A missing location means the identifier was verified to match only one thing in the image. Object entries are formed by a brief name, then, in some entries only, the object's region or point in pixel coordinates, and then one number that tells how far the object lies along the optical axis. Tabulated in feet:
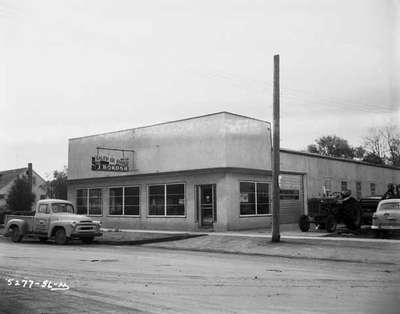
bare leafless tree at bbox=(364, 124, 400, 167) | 149.38
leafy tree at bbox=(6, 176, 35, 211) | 140.87
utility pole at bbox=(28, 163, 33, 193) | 128.21
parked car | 62.03
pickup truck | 70.79
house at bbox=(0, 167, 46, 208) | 224.25
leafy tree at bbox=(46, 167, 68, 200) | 194.78
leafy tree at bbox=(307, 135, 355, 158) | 235.40
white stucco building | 80.74
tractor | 71.72
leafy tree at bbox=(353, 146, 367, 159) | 218.91
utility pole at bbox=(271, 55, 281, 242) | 60.91
